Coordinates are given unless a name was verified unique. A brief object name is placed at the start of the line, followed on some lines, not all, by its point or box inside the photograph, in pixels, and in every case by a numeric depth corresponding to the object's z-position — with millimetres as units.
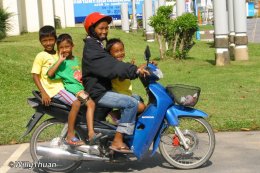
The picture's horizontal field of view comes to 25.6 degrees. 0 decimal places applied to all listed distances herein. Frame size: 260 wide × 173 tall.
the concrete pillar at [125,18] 41238
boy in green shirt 5930
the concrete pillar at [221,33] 16297
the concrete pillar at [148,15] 29750
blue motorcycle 5961
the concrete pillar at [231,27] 19983
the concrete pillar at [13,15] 27281
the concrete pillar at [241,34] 18484
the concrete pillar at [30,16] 31219
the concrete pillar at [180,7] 21047
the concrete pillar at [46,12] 33344
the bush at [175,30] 18828
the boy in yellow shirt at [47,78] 6027
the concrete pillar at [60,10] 39750
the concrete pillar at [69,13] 41938
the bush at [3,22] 22766
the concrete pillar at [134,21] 46841
